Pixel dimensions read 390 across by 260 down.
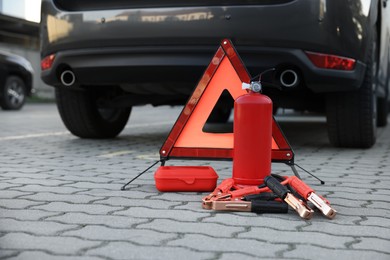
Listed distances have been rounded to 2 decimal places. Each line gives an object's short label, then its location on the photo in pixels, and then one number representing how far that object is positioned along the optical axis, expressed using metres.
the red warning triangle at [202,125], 3.37
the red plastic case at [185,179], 3.13
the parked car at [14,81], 12.54
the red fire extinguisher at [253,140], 2.93
